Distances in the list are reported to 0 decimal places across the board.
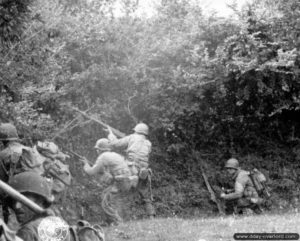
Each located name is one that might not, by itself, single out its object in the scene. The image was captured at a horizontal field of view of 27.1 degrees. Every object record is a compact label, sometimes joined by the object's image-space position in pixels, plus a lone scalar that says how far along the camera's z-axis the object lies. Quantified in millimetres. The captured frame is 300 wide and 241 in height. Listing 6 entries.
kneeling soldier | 16375
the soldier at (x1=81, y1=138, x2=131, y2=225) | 13992
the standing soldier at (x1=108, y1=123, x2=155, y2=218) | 15258
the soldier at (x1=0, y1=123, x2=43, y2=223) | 10500
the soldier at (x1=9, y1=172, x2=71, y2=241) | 4688
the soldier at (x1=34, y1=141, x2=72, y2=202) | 12008
